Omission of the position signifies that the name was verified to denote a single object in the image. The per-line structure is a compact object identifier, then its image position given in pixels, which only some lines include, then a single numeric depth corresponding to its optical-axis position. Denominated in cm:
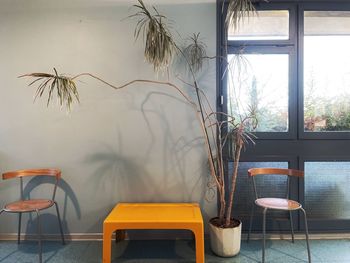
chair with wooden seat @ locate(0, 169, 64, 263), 238
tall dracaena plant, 241
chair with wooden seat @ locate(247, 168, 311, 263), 236
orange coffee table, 222
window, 288
